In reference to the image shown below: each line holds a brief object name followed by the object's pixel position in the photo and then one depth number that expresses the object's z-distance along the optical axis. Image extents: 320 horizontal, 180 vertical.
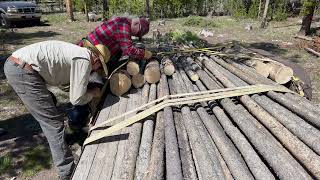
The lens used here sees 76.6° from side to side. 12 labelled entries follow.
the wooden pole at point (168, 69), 3.58
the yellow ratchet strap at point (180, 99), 2.41
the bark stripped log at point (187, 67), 3.54
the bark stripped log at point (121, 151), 2.00
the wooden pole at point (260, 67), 3.54
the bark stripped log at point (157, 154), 1.86
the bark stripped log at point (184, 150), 1.90
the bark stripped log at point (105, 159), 2.01
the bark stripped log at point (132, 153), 1.98
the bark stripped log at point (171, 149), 1.84
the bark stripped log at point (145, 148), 1.96
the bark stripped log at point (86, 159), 2.02
